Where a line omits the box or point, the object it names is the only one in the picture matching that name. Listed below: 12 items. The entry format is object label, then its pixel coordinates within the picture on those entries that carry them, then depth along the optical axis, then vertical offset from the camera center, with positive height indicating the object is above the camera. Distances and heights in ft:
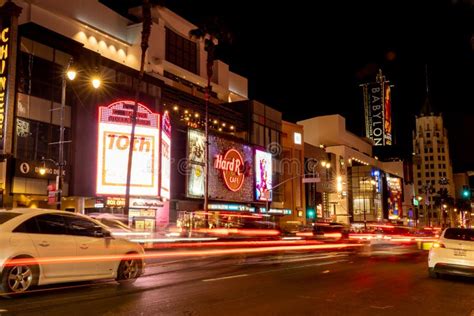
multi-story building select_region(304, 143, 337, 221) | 244.63 +14.56
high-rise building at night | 549.13 +68.67
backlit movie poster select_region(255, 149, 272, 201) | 186.50 +15.22
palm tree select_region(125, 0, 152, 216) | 104.24 +37.28
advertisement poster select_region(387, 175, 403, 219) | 377.71 +13.26
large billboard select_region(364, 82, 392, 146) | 382.01 +77.60
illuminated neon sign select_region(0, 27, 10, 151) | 89.10 +25.21
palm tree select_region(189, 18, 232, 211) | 134.62 +48.45
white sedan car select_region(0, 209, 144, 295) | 30.53 -2.29
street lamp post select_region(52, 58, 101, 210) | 76.37 +8.16
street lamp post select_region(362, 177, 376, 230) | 337.45 +23.05
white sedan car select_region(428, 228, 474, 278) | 45.37 -3.60
